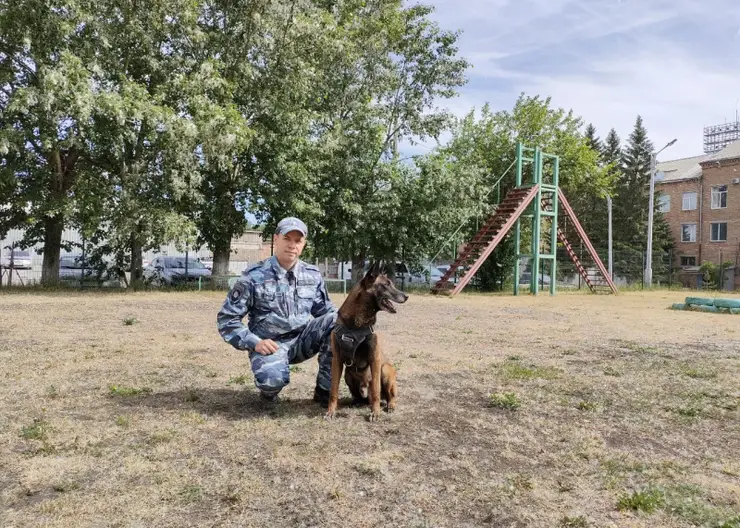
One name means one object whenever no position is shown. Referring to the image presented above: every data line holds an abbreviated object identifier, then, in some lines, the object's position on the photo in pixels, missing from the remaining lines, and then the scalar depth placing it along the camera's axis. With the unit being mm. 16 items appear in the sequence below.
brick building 43031
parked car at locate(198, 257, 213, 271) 27625
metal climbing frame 22453
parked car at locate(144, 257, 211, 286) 22453
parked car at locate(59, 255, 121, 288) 21438
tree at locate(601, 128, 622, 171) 56469
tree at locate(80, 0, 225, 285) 16734
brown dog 3949
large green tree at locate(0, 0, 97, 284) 15148
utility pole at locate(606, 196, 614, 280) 32862
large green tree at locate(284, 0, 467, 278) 21766
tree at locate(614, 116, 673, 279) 47281
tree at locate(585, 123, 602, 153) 58250
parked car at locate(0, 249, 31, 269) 23609
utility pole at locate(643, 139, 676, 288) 29716
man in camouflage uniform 4430
